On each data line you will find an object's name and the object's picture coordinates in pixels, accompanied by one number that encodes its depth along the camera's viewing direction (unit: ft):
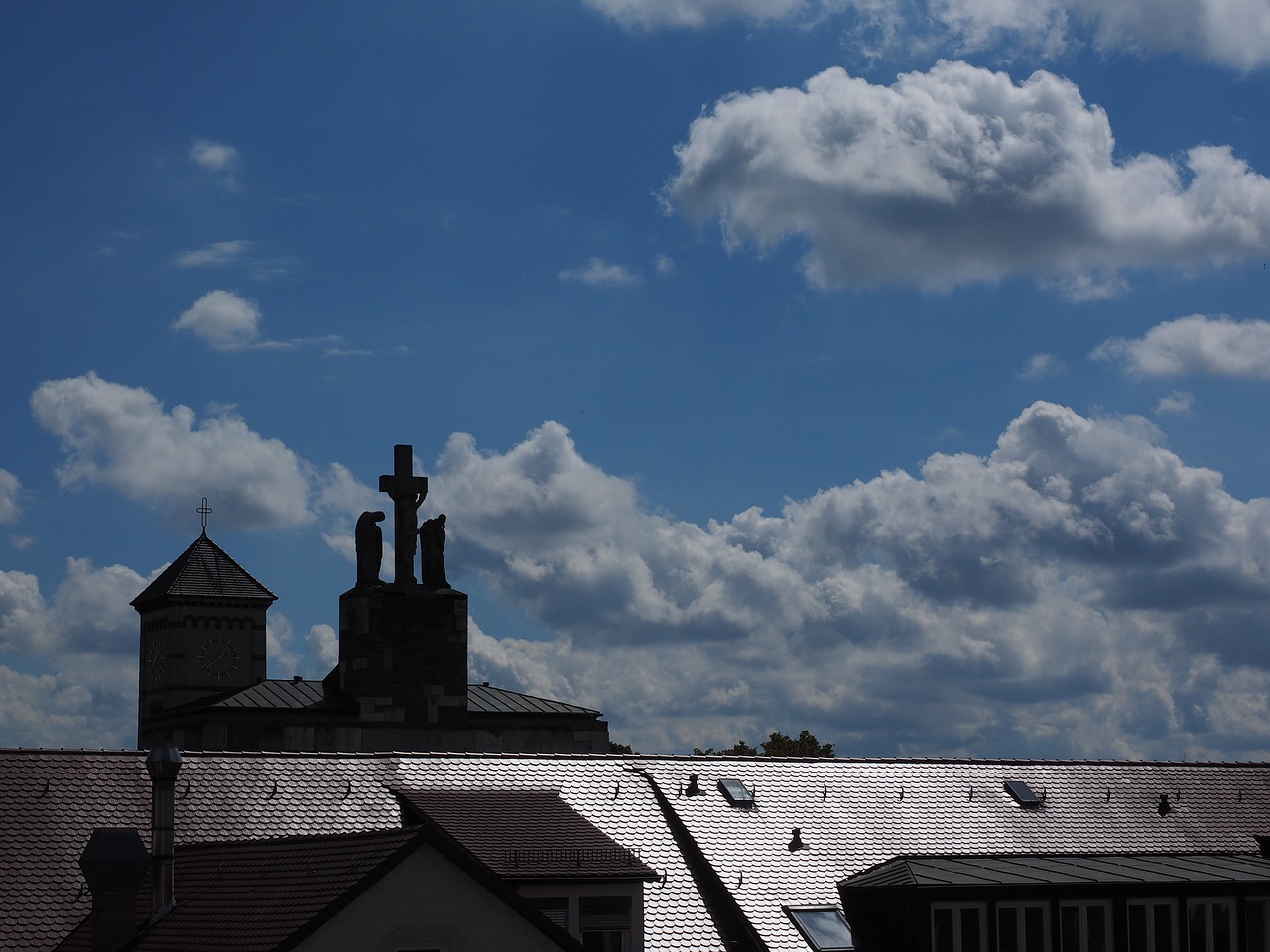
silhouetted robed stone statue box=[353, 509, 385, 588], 177.17
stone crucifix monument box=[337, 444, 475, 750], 175.11
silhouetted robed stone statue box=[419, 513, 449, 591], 179.42
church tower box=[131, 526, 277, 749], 272.51
